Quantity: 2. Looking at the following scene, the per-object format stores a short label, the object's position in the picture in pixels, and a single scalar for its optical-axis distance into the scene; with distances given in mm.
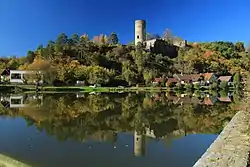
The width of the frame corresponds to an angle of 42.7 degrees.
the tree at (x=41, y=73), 69000
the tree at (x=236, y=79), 68475
